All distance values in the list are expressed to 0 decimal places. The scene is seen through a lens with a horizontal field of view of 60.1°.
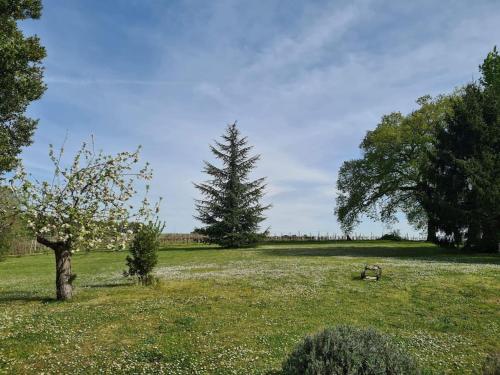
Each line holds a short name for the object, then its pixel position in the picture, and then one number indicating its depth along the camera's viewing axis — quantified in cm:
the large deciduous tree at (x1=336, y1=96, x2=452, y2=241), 6856
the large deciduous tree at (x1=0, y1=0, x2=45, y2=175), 2472
